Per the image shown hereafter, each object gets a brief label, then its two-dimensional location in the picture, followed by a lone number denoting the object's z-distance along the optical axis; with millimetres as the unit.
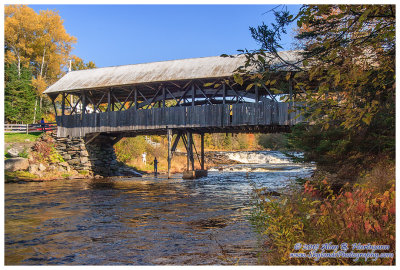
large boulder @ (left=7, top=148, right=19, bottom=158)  20961
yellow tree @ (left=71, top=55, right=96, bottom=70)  40281
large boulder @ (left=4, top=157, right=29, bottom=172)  19141
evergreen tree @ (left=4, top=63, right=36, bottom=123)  31828
